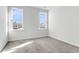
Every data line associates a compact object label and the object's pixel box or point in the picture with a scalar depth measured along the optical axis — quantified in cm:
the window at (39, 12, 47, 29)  377
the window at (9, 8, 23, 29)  291
